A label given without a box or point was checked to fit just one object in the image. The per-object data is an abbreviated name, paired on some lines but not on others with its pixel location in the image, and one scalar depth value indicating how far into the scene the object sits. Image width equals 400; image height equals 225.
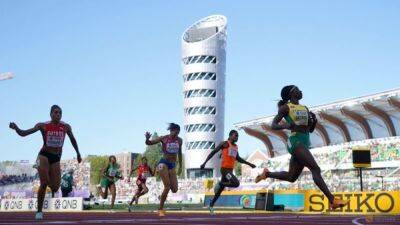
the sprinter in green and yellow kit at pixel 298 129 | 9.95
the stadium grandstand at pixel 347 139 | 54.67
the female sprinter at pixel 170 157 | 15.78
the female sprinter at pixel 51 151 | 12.26
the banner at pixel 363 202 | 20.59
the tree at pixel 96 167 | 186.75
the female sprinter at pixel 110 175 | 22.86
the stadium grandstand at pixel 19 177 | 73.07
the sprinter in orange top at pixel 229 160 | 17.83
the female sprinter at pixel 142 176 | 24.58
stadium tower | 130.62
